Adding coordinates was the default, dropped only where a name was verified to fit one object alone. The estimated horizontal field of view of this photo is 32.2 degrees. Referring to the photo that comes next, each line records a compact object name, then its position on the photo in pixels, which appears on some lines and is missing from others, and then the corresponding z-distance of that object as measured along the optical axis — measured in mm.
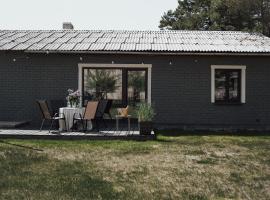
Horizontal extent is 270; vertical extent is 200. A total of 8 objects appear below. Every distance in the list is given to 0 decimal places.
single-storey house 16094
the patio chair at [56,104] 15546
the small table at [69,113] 13676
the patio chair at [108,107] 15512
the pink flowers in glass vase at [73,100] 13969
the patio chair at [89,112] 13409
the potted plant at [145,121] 12781
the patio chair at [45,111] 13438
